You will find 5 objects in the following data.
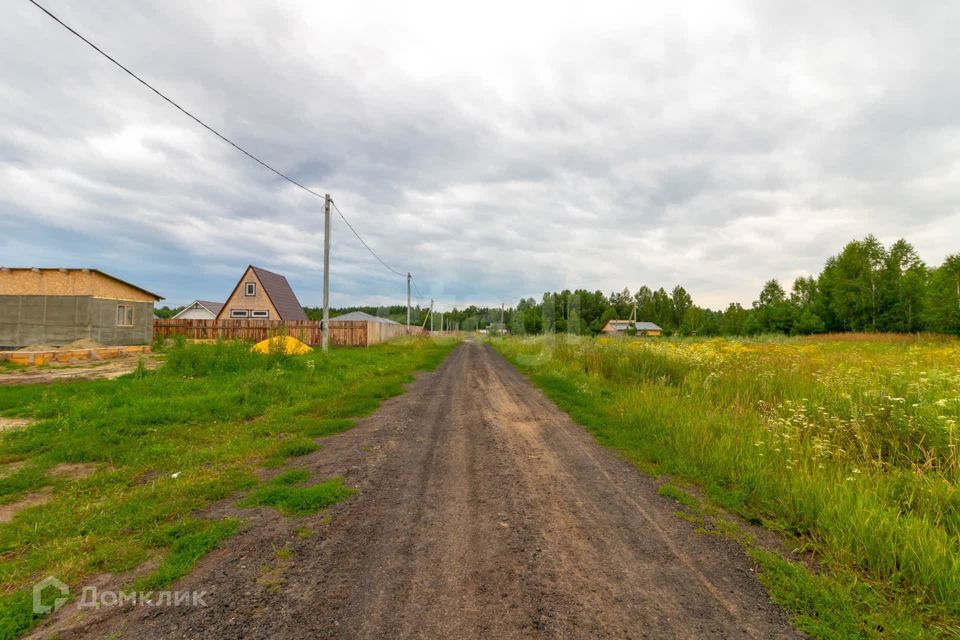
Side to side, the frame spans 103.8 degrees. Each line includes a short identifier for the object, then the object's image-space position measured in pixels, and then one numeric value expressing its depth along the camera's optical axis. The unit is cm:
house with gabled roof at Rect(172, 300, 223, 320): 4675
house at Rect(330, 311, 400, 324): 6439
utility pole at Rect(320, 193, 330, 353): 1708
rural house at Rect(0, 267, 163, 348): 2053
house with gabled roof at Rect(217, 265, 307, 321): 3716
